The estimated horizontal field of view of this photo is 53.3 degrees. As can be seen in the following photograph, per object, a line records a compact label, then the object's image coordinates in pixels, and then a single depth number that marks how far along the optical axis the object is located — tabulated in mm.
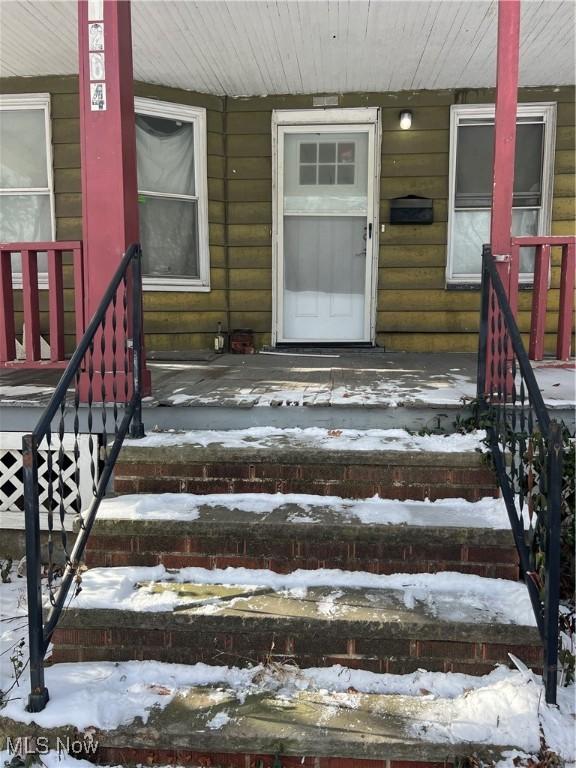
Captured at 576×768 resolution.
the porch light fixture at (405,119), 5246
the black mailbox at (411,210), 5371
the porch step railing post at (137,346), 2910
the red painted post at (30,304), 3467
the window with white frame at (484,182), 5320
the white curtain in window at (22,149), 5320
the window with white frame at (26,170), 5273
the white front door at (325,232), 5488
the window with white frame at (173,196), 5367
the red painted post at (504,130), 3086
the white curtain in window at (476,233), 5504
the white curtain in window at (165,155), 5352
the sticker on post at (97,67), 2982
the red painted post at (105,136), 2980
